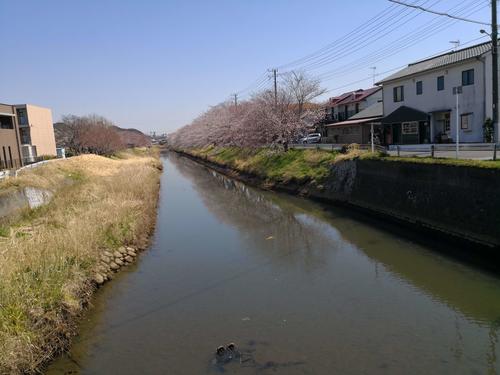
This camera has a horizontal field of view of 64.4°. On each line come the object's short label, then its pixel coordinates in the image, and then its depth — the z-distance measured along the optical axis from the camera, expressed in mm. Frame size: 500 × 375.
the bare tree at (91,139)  53750
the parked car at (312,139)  40075
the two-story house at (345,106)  40125
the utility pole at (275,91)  33188
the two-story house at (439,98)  21438
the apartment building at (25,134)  32741
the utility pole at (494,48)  15570
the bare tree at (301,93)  33781
